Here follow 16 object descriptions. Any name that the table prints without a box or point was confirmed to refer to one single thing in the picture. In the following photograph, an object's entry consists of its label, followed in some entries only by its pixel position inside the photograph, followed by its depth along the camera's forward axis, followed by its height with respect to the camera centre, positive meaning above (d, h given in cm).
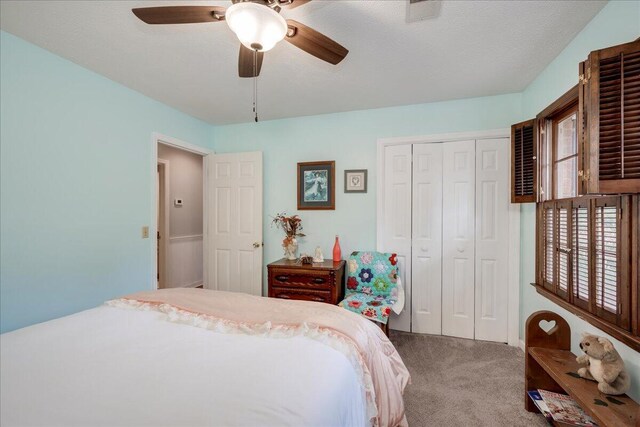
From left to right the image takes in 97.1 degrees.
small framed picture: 321 +36
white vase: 326 -43
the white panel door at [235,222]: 350 -13
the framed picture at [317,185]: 331 +32
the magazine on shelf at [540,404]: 167 -118
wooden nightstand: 284 -71
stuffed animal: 138 -77
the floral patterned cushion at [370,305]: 244 -84
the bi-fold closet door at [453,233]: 283 -22
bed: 83 -58
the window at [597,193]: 124 +10
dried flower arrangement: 330 -16
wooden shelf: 124 -90
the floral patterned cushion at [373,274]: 288 -64
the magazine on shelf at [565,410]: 158 -116
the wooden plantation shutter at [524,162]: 231 +43
